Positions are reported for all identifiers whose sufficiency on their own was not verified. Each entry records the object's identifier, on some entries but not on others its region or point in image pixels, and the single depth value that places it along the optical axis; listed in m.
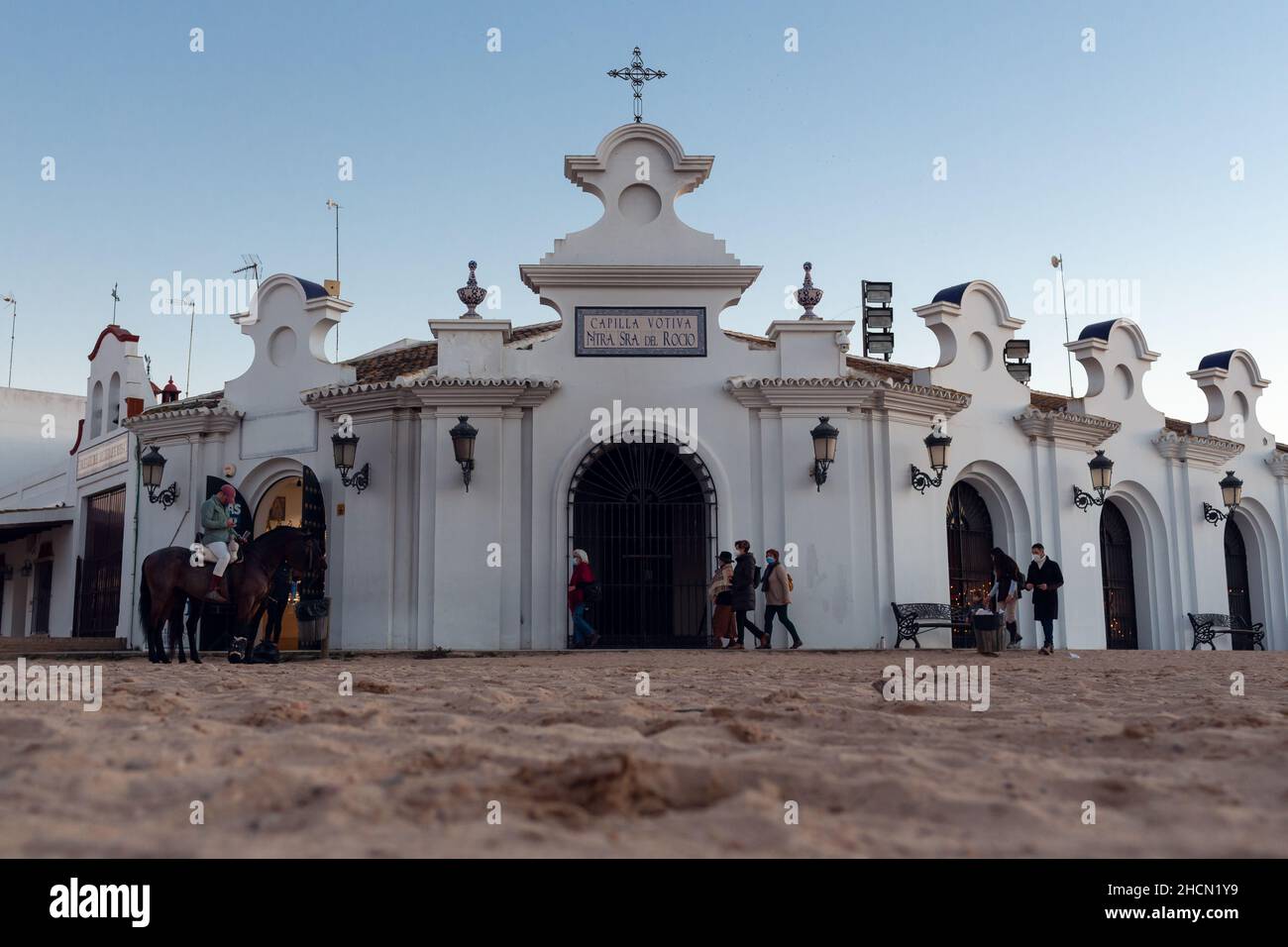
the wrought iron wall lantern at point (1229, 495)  20.86
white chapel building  15.66
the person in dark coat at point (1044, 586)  14.64
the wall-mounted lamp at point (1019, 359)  19.19
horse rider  12.12
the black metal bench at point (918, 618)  15.69
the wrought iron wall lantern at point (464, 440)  15.12
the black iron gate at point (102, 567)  20.73
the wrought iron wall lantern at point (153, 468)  17.27
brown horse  11.91
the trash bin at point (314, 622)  14.84
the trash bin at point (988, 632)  14.39
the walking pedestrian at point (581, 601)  15.12
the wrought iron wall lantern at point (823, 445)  15.41
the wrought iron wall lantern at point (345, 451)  15.73
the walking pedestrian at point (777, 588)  14.97
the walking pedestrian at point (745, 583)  14.83
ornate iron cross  17.61
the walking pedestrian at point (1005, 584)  14.66
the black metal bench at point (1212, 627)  19.97
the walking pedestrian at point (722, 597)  15.20
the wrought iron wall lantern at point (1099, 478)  18.09
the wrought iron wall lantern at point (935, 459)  16.12
